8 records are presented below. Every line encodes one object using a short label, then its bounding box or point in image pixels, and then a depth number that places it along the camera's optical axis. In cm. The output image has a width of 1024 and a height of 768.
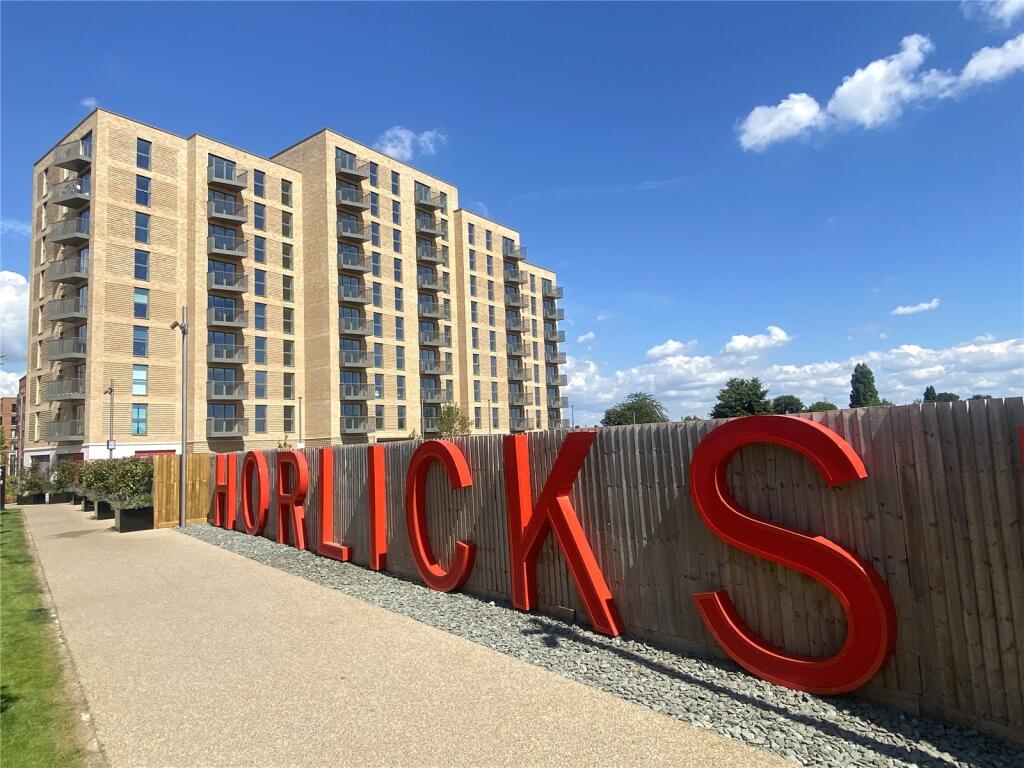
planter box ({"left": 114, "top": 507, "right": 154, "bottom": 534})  1858
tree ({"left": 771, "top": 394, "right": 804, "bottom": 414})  9406
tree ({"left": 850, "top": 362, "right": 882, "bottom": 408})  9412
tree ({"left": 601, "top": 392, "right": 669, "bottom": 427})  10862
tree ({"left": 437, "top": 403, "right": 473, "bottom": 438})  5934
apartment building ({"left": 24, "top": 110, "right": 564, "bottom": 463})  4244
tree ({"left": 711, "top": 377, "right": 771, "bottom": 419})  8269
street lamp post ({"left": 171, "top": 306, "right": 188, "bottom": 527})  1884
